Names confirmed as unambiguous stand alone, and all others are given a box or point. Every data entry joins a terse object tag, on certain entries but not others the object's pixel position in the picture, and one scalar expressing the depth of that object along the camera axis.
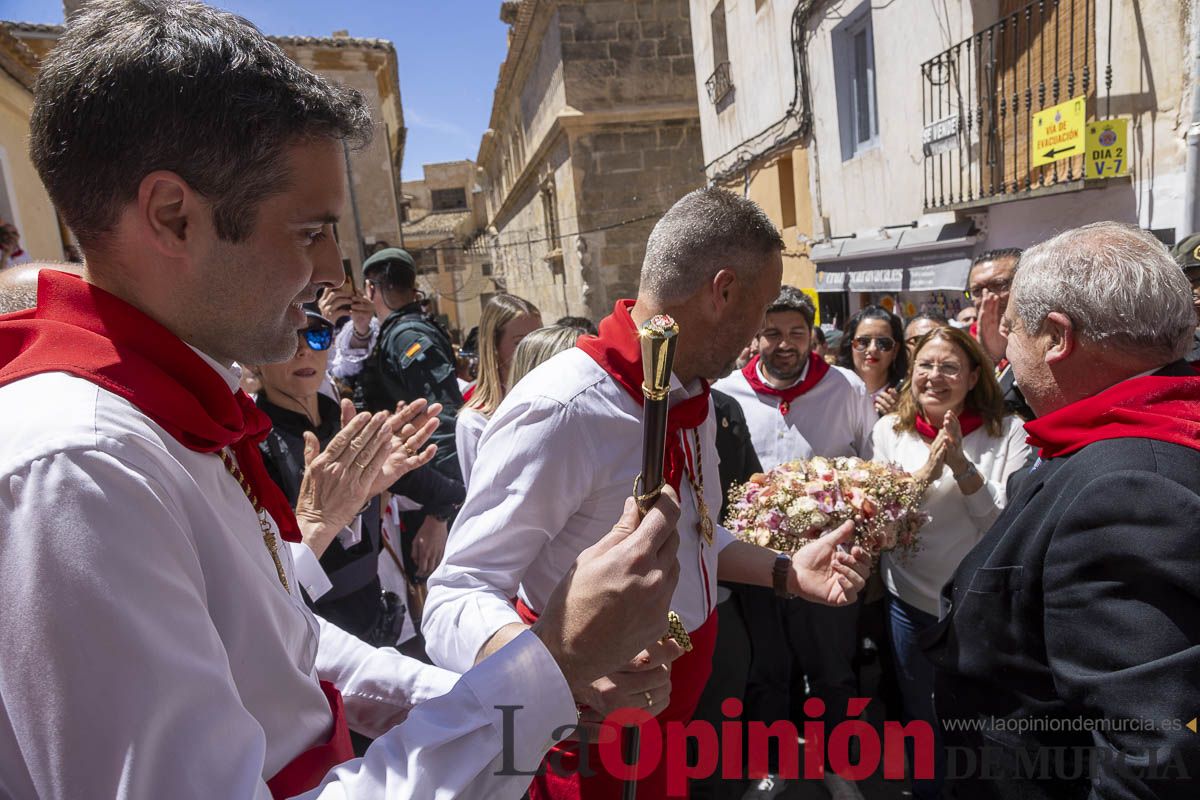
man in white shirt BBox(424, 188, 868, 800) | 1.81
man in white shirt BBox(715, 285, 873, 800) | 3.52
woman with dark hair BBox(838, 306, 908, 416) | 4.67
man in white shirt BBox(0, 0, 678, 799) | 0.74
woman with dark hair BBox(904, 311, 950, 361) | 4.25
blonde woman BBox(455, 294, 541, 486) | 3.95
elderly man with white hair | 1.45
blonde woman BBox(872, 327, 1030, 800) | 3.14
